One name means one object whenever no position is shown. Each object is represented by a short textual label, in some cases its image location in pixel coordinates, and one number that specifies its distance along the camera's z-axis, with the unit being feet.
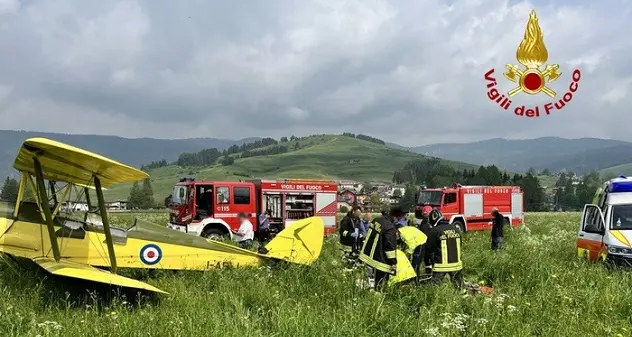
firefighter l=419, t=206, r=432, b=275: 26.04
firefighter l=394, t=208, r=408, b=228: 25.90
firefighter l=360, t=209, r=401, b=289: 24.35
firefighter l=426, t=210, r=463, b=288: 25.26
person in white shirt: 44.42
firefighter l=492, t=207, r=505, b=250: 50.51
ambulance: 30.12
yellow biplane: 23.41
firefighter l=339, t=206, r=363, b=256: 41.63
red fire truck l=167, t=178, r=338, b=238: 54.95
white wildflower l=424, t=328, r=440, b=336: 16.48
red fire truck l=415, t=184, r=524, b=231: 81.61
